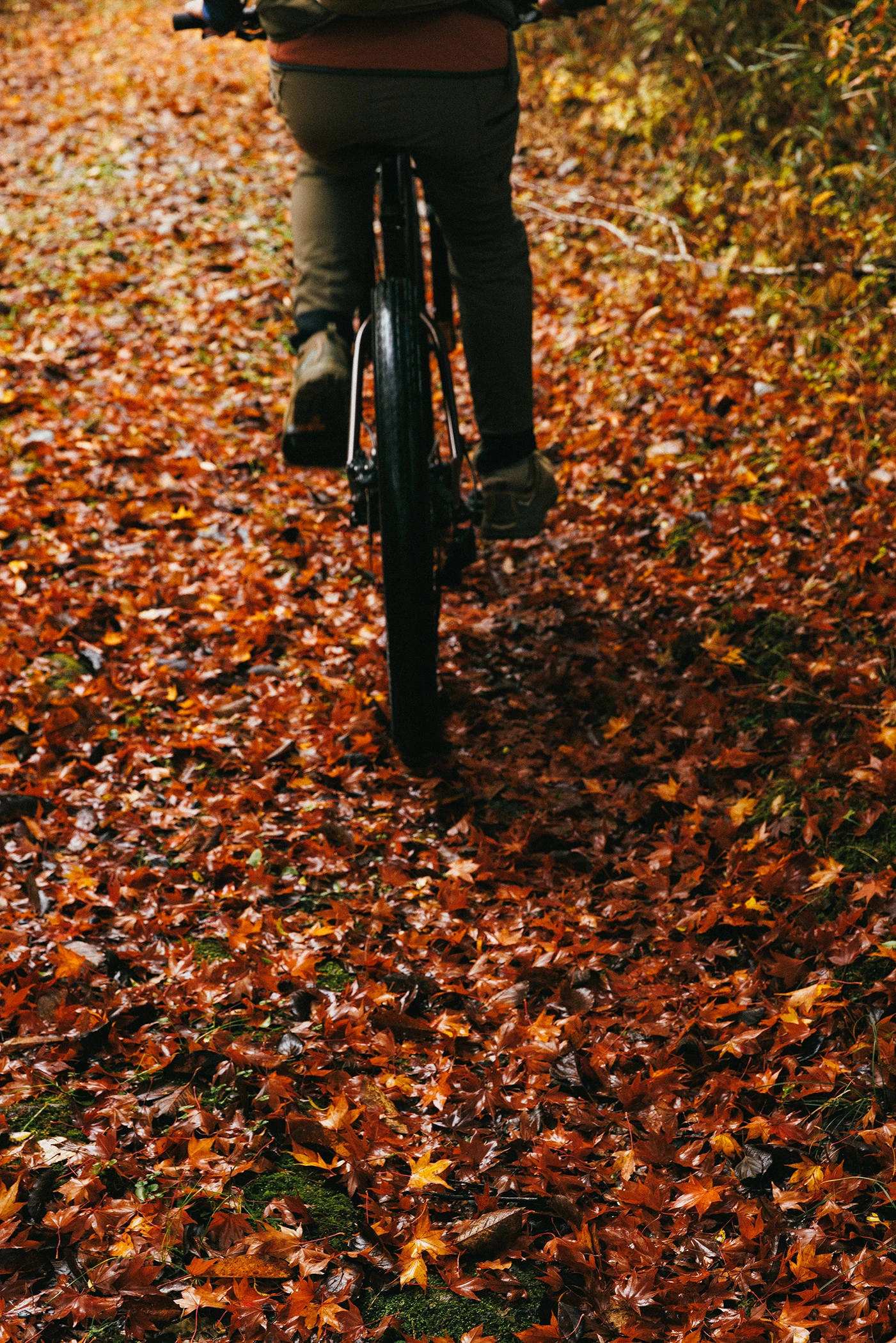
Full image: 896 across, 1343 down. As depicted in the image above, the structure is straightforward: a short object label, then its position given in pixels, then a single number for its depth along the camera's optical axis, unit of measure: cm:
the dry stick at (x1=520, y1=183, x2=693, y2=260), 542
